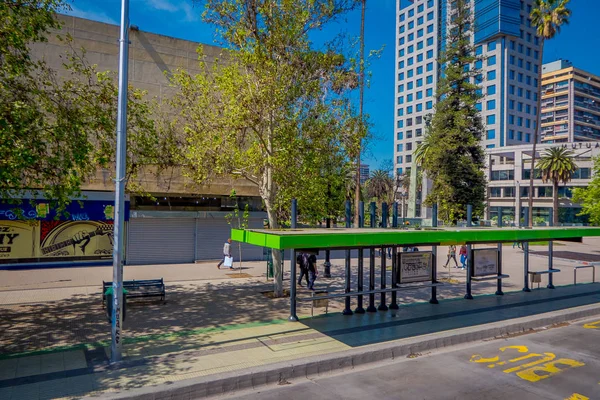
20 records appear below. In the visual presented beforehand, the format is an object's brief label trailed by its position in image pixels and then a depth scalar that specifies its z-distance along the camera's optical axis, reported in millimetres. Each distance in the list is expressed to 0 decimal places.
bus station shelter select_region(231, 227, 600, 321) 9398
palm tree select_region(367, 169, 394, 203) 76375
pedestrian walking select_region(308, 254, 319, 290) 15992
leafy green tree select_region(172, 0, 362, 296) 13602
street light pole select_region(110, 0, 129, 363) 8219
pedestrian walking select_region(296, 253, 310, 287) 16884
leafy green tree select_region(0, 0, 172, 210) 8594
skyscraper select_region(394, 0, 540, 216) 76312
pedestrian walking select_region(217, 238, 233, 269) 20344
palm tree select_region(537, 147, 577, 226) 56750
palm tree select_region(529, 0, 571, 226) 40250
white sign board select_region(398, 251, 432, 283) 12969
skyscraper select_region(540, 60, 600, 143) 95375
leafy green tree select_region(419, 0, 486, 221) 39719
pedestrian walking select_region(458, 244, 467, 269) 22583
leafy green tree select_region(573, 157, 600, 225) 33928
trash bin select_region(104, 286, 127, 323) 8422
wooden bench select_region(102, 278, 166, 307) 12938
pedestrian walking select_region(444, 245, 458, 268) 23583
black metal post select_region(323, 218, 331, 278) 19609
